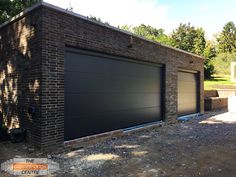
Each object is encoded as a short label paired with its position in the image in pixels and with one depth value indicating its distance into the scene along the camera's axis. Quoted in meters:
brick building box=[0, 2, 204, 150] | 4.23
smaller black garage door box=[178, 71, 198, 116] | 8.44
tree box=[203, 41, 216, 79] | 19.27
